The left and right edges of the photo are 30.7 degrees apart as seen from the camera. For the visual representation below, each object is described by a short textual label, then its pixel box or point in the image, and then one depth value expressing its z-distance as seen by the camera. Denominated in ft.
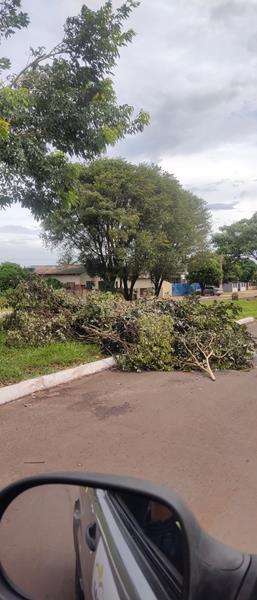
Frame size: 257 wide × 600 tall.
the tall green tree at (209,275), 175.32
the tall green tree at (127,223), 92.99
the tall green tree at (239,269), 219.49
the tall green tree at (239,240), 205.05
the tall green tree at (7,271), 117.22
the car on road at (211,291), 196.71
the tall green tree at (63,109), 24.08
